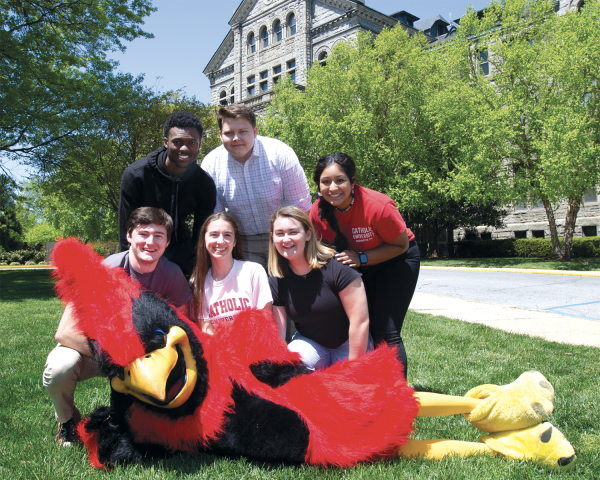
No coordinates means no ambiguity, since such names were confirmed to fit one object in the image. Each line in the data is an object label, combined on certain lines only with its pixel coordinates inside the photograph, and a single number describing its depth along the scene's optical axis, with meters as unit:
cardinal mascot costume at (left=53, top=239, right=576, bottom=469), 2.10
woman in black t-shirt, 2.83
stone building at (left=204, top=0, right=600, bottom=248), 28.72
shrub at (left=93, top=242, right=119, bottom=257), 28.27
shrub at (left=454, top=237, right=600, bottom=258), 21.20
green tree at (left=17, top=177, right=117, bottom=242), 17.05
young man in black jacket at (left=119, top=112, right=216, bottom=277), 3.08
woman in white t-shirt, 2.91
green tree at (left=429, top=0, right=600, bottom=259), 14.87
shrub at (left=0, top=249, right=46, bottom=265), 40.03
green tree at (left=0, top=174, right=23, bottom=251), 32.62
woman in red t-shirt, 3.03
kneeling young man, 2.47
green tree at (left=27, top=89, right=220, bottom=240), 14.47
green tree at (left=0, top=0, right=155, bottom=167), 12.18
